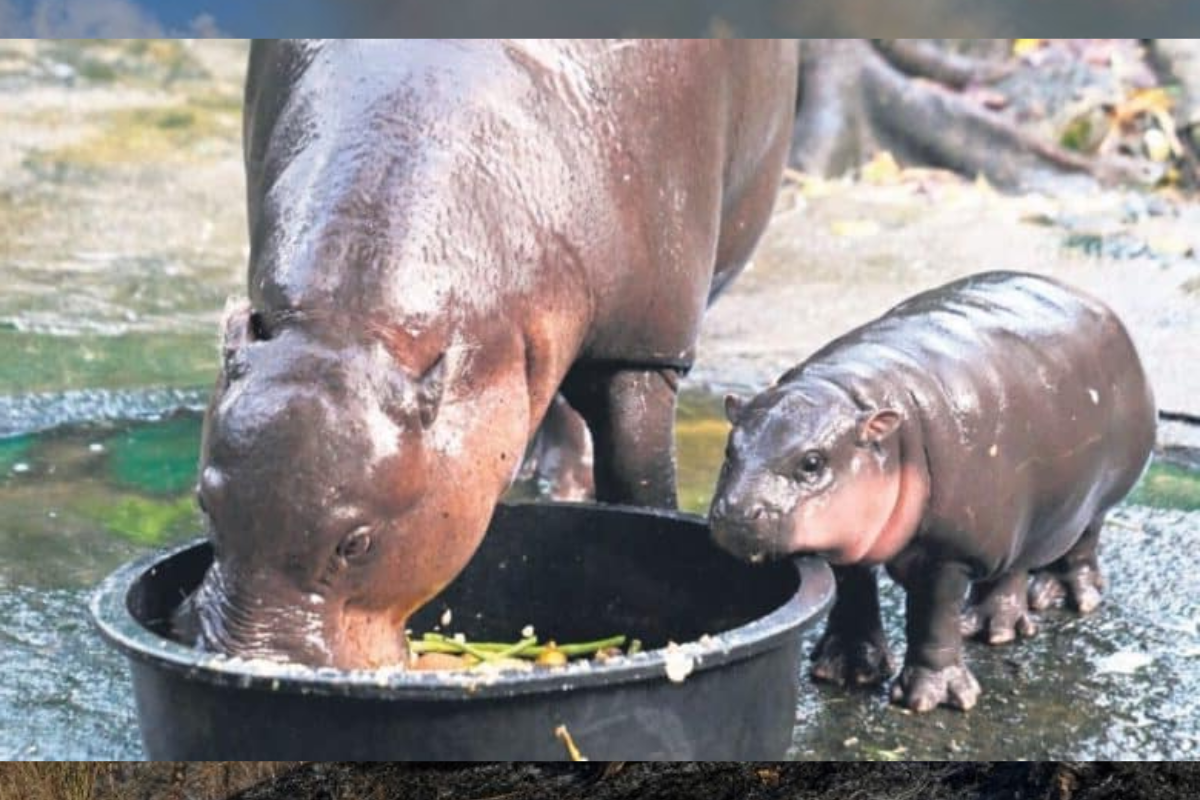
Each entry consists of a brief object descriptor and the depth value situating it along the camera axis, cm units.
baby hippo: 527
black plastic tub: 500
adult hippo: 498
